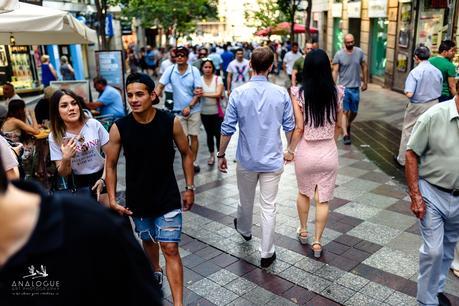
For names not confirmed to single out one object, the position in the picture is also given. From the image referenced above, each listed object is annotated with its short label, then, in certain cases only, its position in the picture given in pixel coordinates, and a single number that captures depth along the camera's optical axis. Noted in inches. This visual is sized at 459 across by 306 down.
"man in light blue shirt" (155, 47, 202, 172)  263.9
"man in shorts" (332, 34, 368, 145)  329.4
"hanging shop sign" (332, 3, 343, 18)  900.6
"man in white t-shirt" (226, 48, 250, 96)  420.8
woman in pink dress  159.2
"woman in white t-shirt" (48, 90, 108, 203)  146.6
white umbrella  204.2
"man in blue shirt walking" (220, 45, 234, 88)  637.9
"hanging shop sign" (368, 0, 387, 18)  658.2
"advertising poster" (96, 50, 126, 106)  402.9
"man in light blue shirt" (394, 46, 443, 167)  251.6
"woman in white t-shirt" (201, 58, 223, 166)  279.9
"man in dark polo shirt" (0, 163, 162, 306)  44.1
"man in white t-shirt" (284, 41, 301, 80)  561.0
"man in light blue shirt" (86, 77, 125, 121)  298.8
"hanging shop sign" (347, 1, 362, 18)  773.6
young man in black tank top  127.9
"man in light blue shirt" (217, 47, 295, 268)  157.6
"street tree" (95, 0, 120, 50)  448.0
